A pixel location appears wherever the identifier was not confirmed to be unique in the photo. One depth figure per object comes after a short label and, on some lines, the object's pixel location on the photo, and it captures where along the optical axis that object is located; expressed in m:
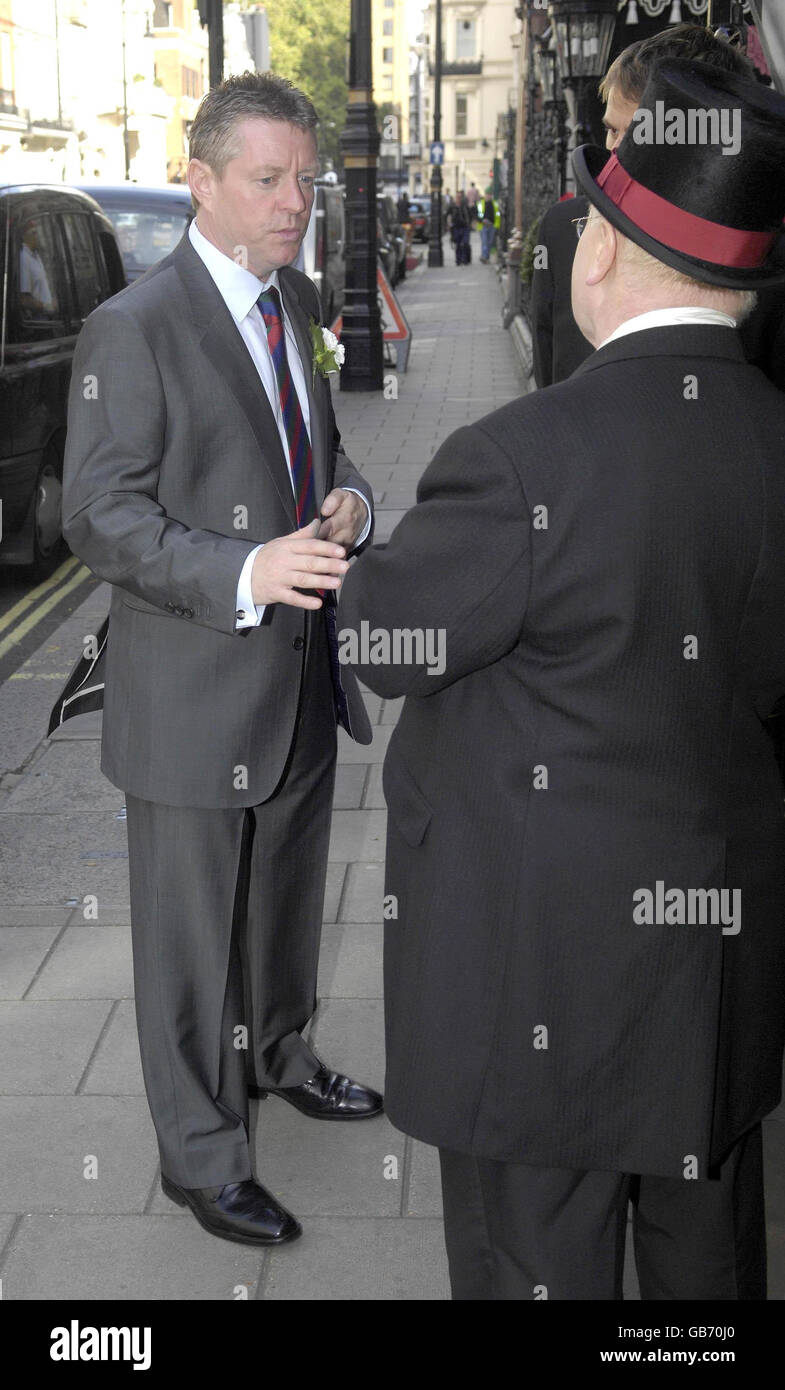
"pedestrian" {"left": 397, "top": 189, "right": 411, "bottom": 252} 43.57
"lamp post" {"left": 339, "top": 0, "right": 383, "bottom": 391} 14.83
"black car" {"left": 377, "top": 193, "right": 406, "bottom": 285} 29.89
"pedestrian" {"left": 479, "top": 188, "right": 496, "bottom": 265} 44.62
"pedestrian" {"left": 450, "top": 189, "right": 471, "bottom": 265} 43.06
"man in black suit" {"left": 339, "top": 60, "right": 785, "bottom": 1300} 1.77
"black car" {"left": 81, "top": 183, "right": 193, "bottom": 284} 13.54
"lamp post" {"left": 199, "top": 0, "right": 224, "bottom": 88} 12.88
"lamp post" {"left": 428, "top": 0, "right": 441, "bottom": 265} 42.94
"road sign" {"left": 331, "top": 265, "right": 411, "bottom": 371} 14.66
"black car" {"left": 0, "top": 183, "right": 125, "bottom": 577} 7.97
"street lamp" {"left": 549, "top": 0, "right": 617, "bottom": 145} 8.91
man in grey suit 2.54
